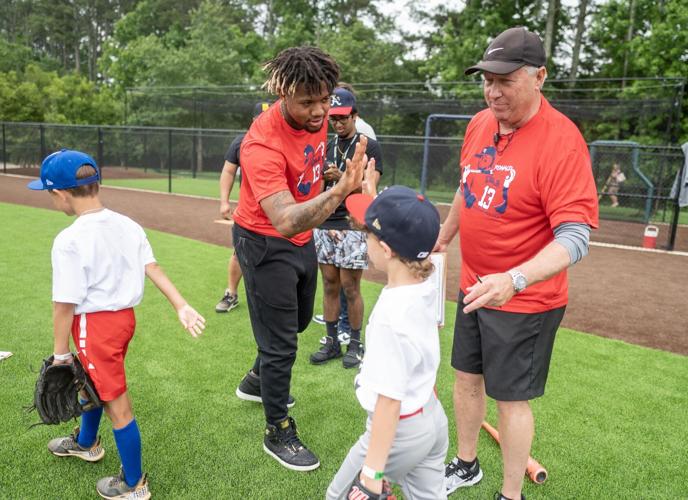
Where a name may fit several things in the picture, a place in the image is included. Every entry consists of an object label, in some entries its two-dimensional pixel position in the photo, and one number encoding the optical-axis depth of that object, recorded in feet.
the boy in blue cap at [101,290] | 7.44
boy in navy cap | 5.71
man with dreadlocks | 8.13
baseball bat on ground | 9.16
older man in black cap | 6.89
